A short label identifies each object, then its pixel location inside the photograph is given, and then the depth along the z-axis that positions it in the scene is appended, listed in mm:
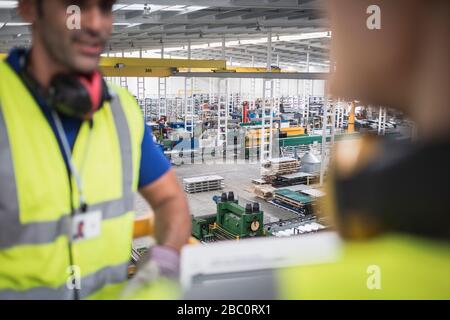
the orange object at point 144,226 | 1633
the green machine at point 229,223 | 8531
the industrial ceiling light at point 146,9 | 7034
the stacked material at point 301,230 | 8602
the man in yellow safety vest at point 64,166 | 1177
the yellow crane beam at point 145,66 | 9062
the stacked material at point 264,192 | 13258
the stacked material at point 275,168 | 14499
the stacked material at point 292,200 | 11646
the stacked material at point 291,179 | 14320
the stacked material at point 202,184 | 13688
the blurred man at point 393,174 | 483
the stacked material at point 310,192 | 11621
